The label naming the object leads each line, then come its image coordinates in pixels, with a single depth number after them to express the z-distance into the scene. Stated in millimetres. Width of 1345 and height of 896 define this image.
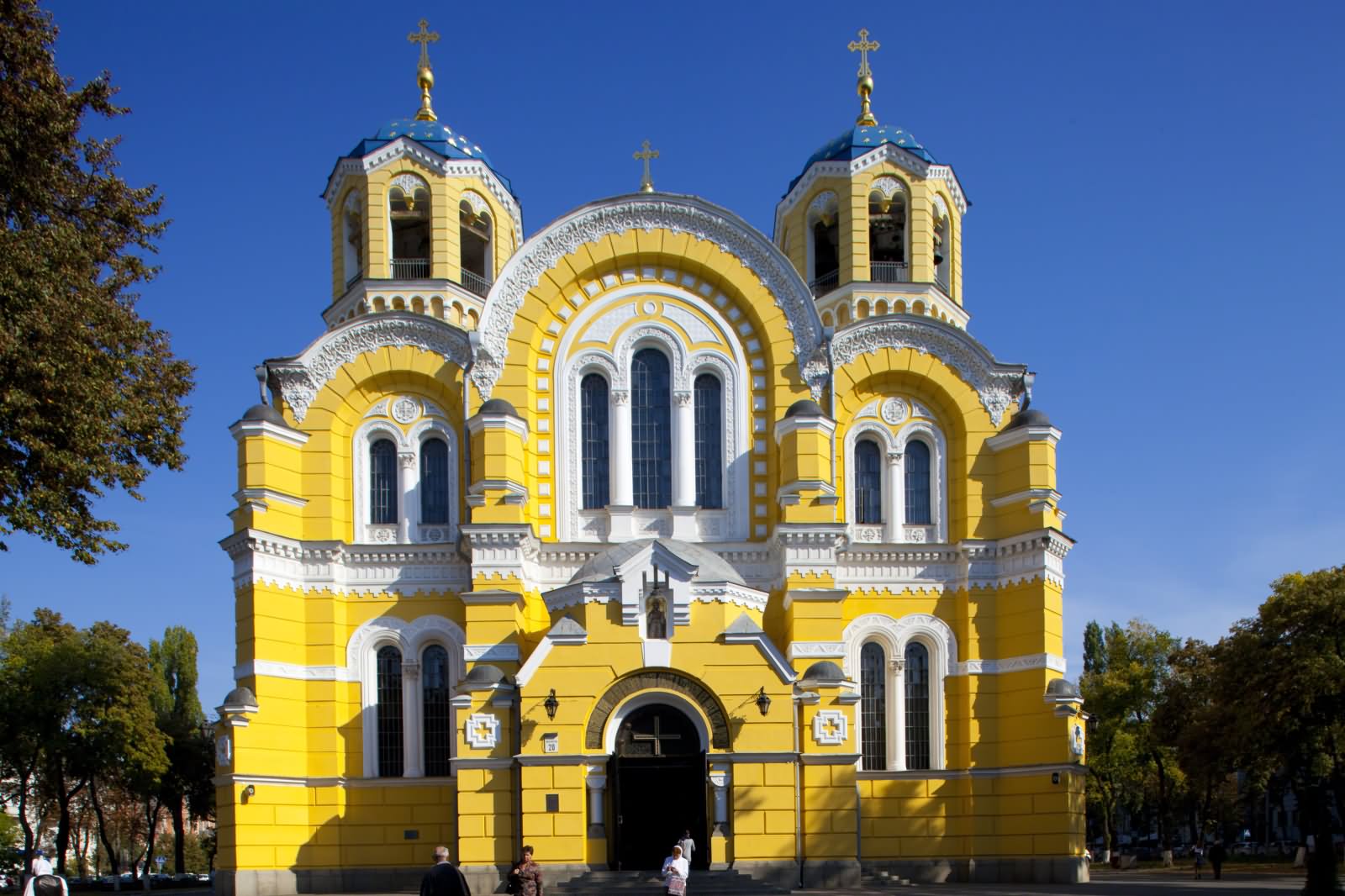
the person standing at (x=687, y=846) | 25188
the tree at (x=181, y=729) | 55938
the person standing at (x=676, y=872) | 21875
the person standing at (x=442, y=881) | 15492
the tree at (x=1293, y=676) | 38094
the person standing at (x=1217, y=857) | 39594
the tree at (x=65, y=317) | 20062
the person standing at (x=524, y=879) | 18781
